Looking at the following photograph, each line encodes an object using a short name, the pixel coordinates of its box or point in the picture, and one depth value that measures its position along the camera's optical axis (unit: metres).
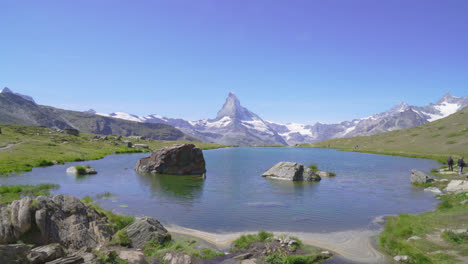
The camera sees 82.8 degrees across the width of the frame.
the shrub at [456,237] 19.02
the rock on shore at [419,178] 47.99
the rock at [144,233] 19.62
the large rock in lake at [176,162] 63.19
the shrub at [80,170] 55.73
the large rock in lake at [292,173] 55.25
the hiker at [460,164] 51.86
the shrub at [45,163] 65.20
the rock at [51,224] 17.20
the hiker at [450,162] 60.12
